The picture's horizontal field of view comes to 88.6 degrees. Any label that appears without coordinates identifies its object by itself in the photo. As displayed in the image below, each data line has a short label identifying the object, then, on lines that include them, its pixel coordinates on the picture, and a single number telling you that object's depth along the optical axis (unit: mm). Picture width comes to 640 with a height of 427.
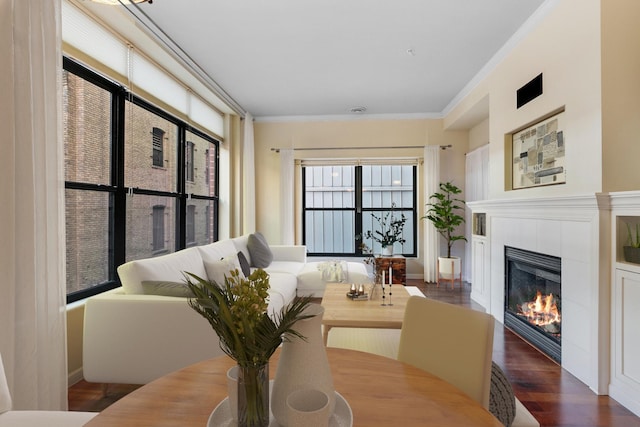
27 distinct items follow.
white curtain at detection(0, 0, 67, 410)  1555
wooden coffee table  2240
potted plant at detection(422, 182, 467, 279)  4793
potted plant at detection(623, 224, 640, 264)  1915
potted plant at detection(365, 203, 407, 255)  5379
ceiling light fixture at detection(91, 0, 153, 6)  1958
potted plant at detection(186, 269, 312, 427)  628
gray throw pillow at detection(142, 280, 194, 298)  2088
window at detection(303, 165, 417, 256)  5645
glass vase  653
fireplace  2547
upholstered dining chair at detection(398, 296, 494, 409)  1032
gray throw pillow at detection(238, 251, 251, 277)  3415
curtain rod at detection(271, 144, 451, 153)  5359
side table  4832
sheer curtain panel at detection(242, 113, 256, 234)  5195
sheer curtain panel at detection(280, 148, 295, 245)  5438
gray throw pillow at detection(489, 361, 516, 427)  1166
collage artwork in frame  2543
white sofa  1958
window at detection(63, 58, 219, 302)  2520
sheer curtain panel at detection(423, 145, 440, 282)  5188
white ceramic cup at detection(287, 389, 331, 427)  610
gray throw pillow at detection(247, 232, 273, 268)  4254
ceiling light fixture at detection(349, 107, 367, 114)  5059
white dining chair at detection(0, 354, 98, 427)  1083
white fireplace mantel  2047
